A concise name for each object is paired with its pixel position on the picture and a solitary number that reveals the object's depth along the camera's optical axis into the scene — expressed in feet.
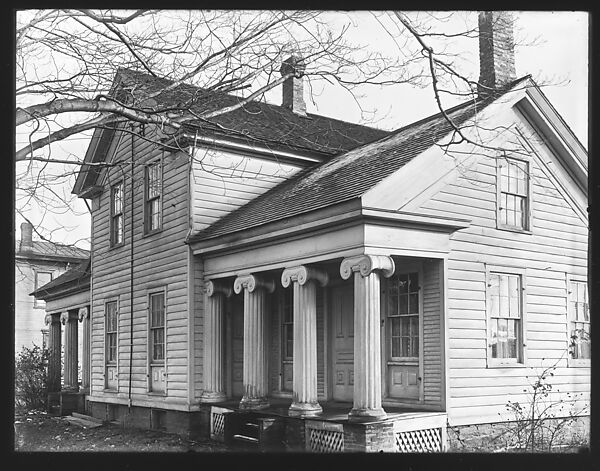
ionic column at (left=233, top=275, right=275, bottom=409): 50.26
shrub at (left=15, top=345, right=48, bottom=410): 83.56
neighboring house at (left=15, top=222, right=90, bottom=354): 73.97
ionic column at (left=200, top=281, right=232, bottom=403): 54.85
